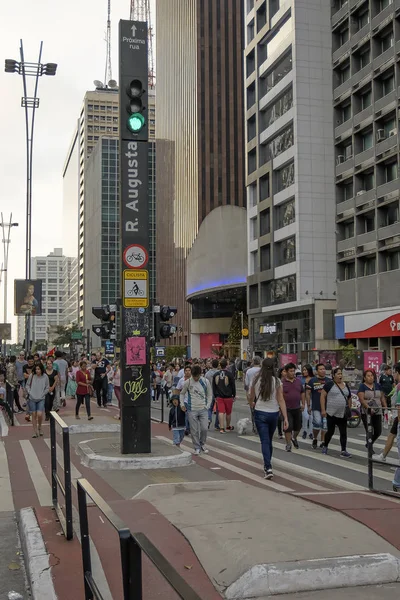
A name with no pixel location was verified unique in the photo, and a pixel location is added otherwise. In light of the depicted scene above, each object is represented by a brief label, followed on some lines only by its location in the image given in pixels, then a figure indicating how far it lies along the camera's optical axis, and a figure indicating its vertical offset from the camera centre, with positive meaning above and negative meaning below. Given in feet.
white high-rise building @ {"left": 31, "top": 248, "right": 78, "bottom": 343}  609.42 +51.48
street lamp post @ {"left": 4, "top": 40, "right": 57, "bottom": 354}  118.42 +43.75
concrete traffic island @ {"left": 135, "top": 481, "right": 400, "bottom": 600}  15.84 -5.40
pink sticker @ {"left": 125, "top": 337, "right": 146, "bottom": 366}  36.27 -0.32
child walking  43.86 -5.05
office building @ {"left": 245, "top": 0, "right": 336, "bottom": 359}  166.20 +41.37
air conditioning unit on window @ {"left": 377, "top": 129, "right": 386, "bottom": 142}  138.41 +43.00
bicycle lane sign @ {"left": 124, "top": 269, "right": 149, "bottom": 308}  36.45 +3.02
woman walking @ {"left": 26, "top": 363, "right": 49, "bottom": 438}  47.44 -3.27
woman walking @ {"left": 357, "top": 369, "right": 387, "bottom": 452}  42.74 -3.30
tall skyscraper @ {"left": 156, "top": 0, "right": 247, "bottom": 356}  262.67 +90.74
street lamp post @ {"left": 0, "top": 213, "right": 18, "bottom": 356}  174.65 +29.48
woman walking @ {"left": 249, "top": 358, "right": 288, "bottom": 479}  32.99 -3.03
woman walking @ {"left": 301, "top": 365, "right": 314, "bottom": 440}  50.83 -5.47
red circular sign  36.52 +4.78
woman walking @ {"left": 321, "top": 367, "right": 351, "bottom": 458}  41.09 -3.78
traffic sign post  36.14 +5.13
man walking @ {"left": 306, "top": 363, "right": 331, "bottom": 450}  44.50 -3.65
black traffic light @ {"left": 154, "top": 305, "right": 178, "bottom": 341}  47.03 +1.57
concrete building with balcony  134.21 +36.73
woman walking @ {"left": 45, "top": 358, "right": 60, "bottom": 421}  54.64 -3.17
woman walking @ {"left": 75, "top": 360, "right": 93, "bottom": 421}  61.00 -3.60
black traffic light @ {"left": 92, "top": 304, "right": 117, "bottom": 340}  54.60 +2.21
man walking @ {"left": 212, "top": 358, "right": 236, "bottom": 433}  53.21 -3.69
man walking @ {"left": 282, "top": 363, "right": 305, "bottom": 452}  43.62 -3.58
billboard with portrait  119.75 +8.64
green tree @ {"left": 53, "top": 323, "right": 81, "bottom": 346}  441.35 +6.47
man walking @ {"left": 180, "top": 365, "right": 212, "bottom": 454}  40.24 -3.47
